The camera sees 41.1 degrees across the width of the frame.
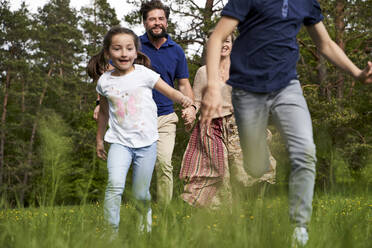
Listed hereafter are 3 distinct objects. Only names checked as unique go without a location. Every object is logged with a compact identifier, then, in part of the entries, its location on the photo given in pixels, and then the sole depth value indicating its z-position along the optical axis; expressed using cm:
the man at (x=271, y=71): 294
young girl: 362
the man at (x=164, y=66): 535
